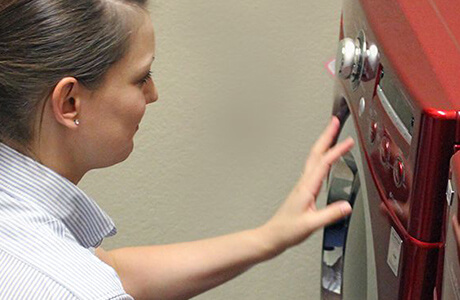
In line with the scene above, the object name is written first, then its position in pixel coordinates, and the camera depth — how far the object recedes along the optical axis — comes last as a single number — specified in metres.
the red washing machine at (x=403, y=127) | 1.55
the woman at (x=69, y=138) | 1.57
